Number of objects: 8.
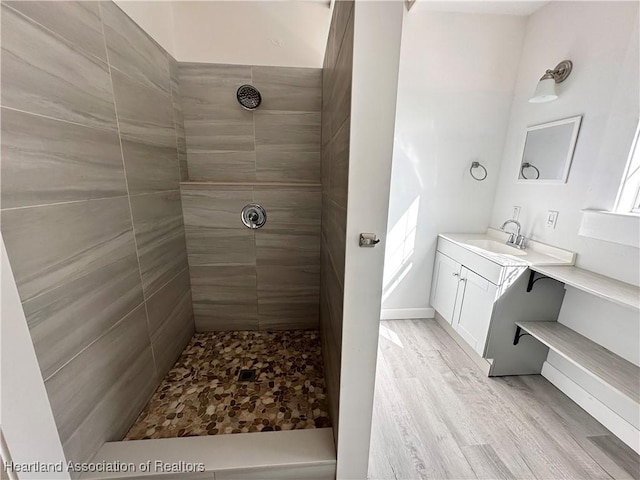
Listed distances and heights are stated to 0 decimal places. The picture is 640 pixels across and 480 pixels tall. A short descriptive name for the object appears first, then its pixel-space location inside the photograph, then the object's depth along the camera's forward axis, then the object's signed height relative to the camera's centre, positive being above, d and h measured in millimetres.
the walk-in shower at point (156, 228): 868 -261
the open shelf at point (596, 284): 1303 -543
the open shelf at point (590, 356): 1332 -983
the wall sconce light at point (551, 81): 1798 +734
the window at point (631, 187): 1513 +9
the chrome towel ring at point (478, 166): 2367 +144
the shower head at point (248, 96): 1804 +572
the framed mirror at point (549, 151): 1802 +266
